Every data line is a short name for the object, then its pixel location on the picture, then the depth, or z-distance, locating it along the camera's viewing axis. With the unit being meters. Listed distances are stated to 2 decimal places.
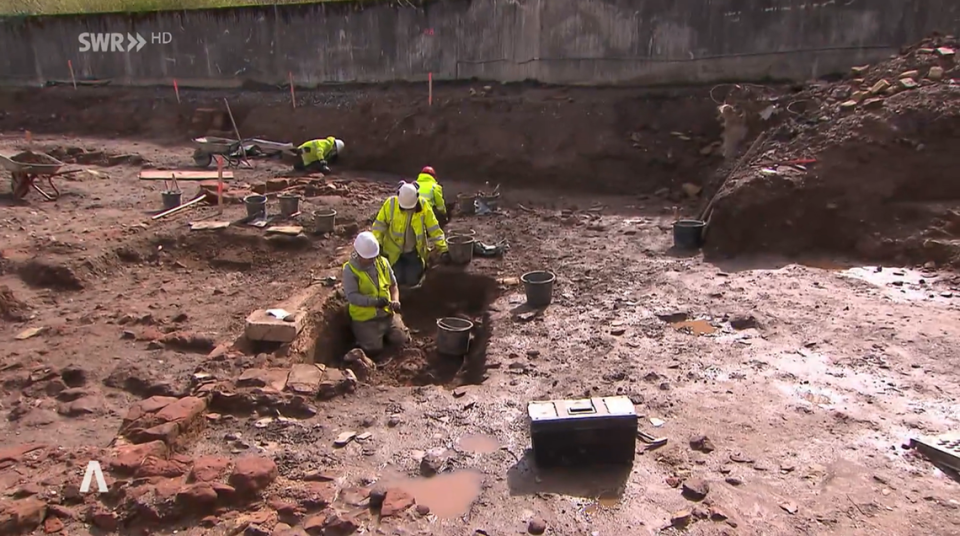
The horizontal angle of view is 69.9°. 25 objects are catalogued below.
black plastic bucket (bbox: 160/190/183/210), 10.67
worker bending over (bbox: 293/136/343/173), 13.13
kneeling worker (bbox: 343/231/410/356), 6.38
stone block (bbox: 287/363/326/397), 5.03
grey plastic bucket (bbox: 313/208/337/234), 9.23
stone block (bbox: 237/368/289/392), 5.05
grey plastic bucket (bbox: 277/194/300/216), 9.91
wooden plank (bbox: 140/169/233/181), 11.78
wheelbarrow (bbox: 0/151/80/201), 10.87
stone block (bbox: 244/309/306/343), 5.90
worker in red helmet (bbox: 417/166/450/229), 8.85
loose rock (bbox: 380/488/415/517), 3.60
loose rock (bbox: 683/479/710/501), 3.67
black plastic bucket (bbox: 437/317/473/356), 6.54
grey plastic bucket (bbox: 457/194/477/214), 10.46
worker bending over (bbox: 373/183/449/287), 7.64
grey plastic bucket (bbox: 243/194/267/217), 9.64
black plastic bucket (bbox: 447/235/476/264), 8.10
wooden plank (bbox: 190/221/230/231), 9.18
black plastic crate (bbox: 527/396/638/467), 3.84
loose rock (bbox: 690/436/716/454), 4.13
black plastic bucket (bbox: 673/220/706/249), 8.16
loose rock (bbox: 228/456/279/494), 3.75
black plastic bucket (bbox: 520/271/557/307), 6.73
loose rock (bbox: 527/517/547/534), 3.45
